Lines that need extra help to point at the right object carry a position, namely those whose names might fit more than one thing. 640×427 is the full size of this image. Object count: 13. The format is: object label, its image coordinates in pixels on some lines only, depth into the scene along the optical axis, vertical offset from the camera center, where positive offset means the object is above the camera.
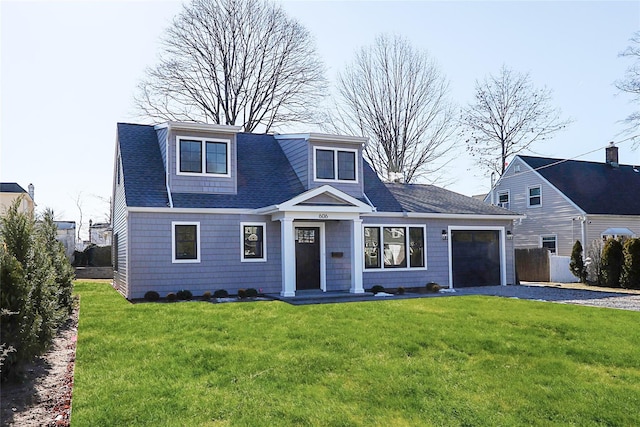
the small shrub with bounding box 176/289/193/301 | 14.52 -1.31
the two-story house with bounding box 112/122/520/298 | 14.84 +0.69
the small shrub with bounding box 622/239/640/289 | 18.39 -0.86
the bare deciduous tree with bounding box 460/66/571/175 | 33.25 +8.13
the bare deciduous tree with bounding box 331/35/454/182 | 31.36 +8.02
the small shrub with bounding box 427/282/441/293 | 17.27 -1.42
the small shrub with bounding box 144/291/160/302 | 14.23 -1.29
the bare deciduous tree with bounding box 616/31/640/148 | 26.72 +7.93
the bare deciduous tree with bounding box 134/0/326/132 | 30.16 +10.29
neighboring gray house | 24.64 +2.06
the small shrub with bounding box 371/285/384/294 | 16.34 -1.38
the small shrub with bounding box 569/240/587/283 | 20.45 -0.90
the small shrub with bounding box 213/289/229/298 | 14.90 -1.33
